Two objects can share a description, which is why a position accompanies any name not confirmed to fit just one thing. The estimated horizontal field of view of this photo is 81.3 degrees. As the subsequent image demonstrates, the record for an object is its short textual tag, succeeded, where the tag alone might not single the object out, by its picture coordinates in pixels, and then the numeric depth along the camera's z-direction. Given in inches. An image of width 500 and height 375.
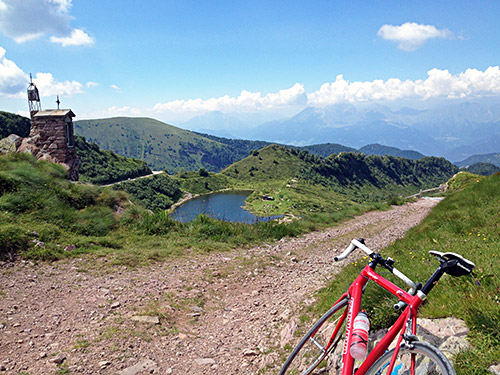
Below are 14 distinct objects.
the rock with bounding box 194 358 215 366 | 186.3
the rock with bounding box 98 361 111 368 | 173.8
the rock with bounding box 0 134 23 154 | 589.3
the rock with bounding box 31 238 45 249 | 319.9
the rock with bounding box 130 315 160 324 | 225.0
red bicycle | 88.8
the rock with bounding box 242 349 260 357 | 193.1
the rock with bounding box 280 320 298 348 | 199.9
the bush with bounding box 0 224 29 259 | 299.8
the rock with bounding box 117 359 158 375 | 172.1
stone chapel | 563.2
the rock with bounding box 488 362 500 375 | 96.4
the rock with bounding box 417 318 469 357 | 114.0
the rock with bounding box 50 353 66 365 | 173.2
